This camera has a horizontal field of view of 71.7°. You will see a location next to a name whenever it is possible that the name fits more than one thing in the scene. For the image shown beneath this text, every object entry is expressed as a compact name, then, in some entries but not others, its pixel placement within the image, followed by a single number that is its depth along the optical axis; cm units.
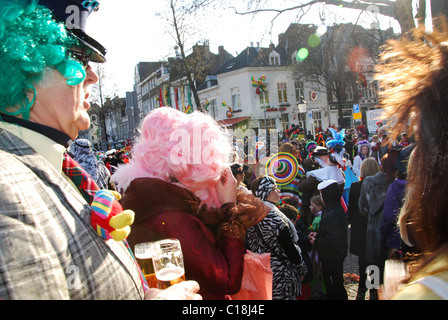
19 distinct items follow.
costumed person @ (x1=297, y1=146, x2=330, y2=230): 495
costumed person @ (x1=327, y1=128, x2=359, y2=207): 601
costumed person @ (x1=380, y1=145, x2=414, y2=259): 321
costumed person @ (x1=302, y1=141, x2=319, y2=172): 720
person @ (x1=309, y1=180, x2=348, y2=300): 350
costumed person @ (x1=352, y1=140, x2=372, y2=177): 809
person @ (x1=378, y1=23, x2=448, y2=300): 93
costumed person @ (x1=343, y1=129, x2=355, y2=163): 1123
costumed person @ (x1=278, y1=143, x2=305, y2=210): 537
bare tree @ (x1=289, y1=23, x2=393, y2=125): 2625
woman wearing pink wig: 158
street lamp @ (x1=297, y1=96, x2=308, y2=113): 1652
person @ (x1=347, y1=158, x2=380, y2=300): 404
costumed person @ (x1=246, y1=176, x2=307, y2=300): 271
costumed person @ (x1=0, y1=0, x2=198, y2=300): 72
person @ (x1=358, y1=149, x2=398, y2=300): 357
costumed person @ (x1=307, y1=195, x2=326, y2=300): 380
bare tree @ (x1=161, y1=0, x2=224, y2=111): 1808
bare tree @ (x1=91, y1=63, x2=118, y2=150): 2497
